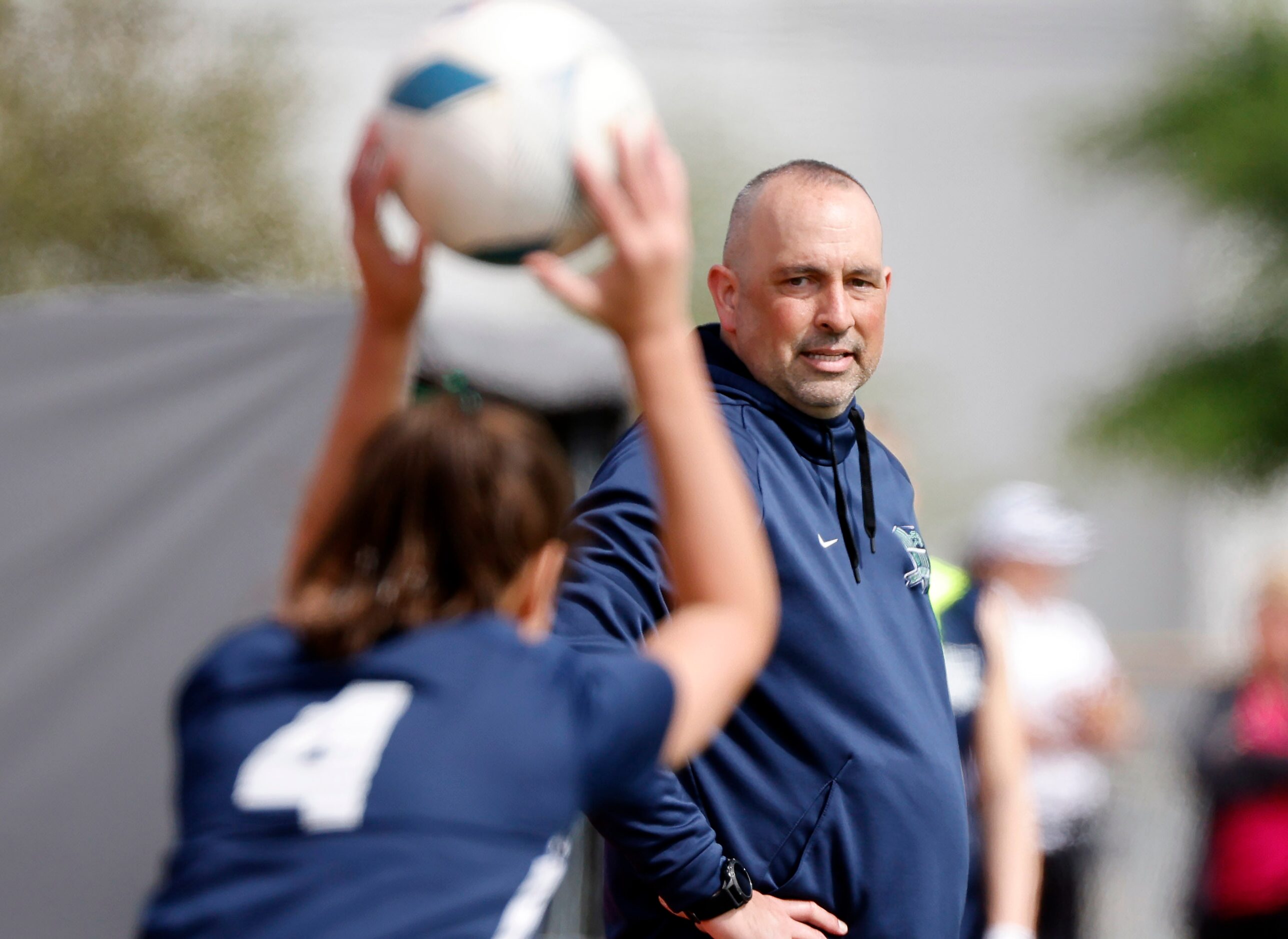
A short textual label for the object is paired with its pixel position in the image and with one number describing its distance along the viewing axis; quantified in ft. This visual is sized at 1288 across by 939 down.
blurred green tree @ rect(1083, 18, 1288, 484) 165.37
